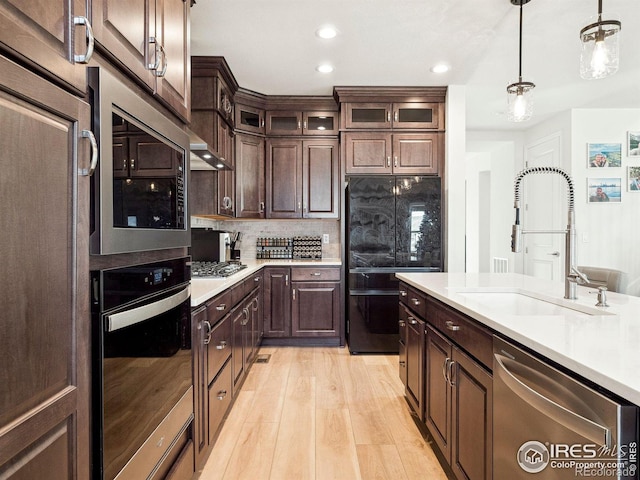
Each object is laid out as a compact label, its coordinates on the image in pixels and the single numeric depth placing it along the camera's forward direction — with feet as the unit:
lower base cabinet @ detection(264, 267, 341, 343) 12.88
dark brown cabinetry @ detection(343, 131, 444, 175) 12.78
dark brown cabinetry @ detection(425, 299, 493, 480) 4.45
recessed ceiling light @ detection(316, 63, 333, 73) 10.85
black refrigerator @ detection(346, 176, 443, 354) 12.01
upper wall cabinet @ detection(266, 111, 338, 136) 13.55
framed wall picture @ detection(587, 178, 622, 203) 15.16
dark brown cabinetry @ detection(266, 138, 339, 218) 13.55
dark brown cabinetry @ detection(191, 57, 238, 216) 10.53
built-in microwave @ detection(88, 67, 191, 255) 3.00
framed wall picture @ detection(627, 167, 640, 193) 15.11
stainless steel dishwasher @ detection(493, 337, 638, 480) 2.48
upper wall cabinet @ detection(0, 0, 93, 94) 2.12
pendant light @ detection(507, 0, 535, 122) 7.60
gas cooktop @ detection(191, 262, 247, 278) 8.32
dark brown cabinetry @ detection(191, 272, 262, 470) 5.71
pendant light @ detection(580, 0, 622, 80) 5.74
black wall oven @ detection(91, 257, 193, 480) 3.10
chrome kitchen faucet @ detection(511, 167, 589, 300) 5.23
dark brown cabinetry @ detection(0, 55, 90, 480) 2.11
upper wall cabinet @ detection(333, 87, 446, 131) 12.67
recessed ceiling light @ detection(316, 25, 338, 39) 8.86
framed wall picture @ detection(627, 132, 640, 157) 15.15
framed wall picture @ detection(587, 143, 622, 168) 15.13
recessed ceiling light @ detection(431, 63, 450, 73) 10.89
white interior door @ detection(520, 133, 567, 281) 15.84
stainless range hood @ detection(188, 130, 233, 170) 6.66
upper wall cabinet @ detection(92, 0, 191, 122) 3.34
